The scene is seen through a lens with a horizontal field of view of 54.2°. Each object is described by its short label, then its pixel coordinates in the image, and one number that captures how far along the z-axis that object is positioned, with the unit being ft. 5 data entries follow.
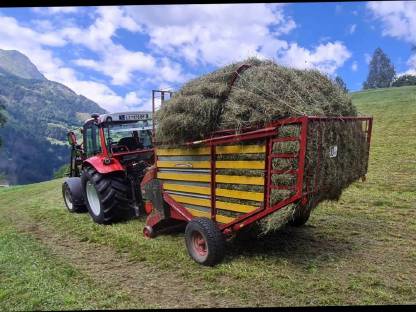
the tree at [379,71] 349.16
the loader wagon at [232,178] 15.29
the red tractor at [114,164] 25.35
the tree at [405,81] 233.14
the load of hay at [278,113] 15.56
